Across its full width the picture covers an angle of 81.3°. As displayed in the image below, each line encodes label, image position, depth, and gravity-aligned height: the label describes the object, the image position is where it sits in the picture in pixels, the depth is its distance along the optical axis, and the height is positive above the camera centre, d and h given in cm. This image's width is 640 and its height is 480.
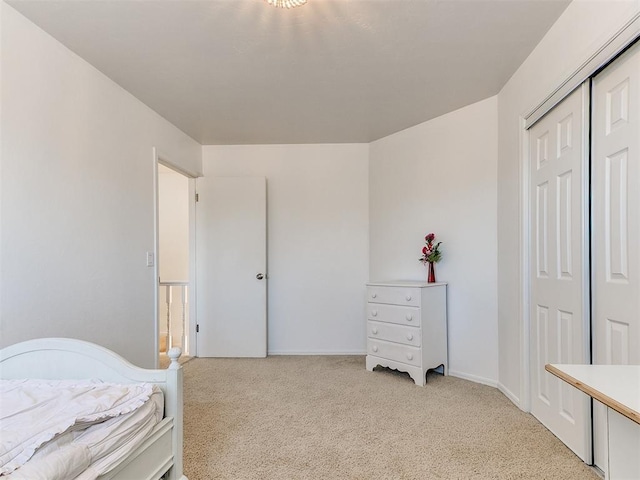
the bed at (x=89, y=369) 143 -48
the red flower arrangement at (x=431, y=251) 329 -6
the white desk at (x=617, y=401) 85 -35
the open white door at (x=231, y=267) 395 -24
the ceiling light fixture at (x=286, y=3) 165 +108
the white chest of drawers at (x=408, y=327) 301 -70
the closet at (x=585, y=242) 156 +1
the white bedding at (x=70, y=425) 95 -52
